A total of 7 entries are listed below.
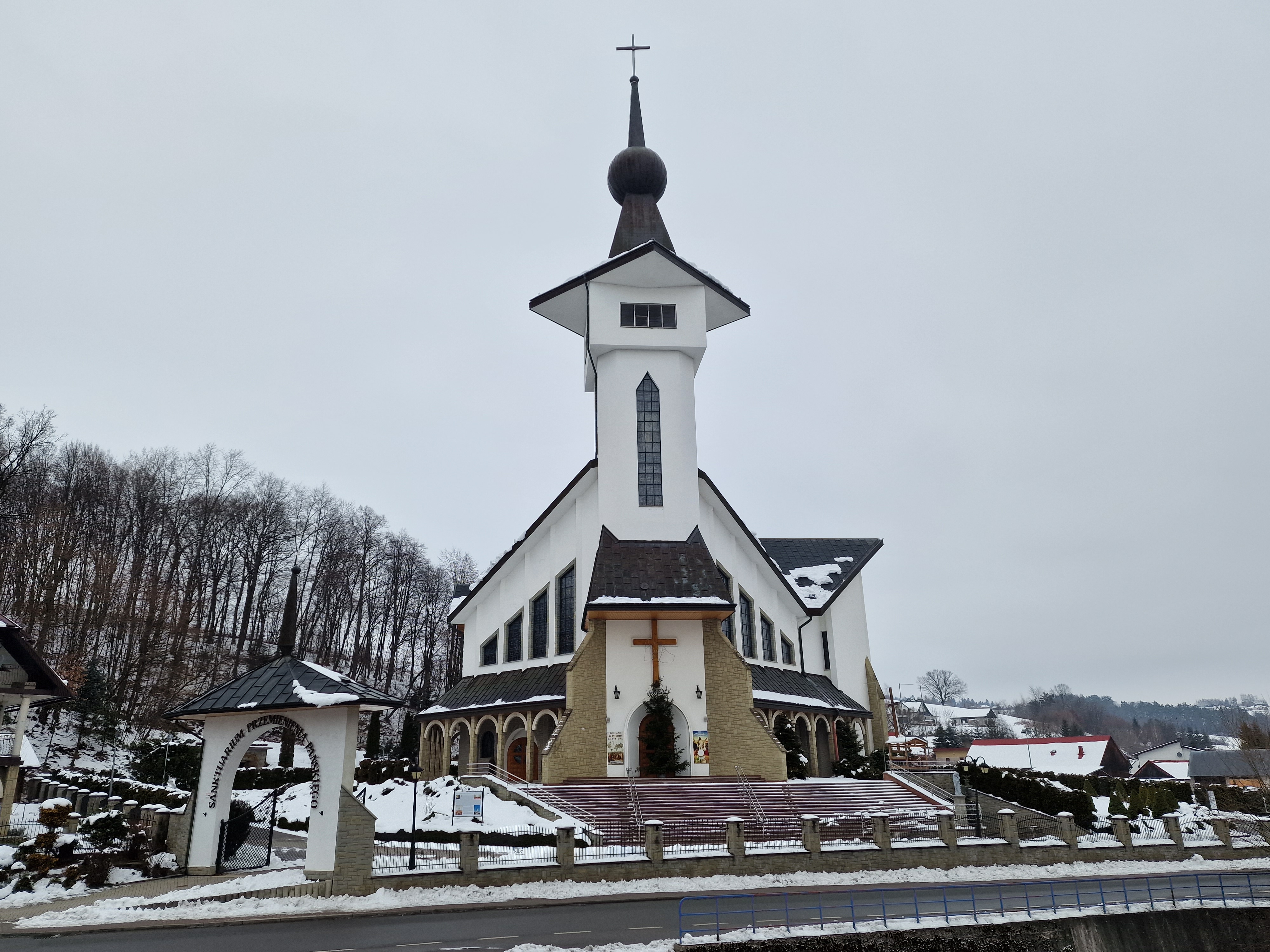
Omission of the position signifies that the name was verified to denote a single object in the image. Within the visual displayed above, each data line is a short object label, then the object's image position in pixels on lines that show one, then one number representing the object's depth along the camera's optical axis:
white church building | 27.23
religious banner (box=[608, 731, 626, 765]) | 26.59
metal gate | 16.88
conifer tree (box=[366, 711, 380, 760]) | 38.34
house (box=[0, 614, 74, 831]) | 20.67
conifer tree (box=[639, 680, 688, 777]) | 26.17
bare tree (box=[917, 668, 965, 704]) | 159.75
